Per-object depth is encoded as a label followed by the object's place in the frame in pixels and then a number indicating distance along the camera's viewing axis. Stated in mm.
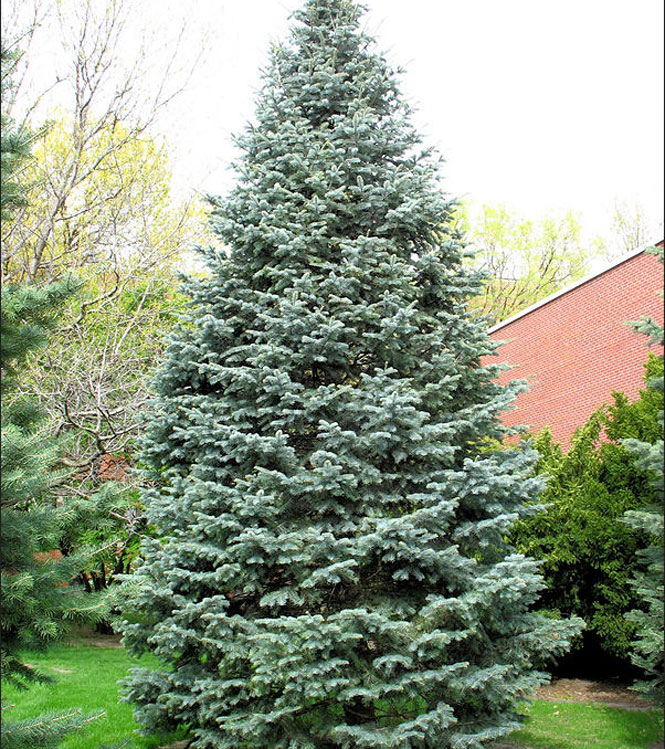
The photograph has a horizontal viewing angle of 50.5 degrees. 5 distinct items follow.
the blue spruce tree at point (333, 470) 4766
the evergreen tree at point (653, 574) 4996
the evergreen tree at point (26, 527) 4207
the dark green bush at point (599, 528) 7484
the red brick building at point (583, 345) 10359
